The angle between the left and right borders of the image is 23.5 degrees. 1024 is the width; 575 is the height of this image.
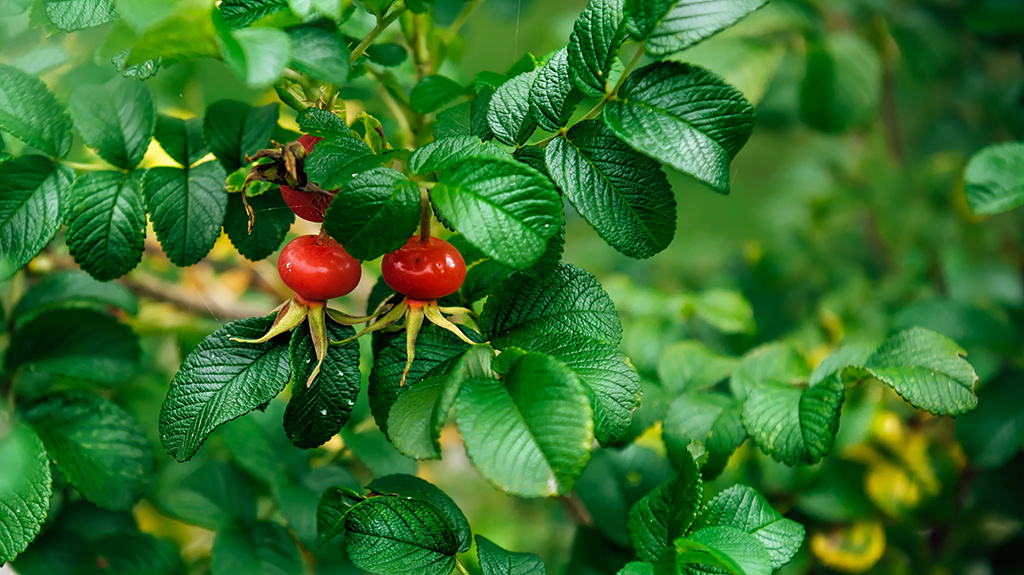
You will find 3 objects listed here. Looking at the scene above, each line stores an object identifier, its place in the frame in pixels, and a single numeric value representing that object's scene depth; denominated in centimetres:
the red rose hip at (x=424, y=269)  71
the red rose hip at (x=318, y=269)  71
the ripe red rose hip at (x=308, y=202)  71
